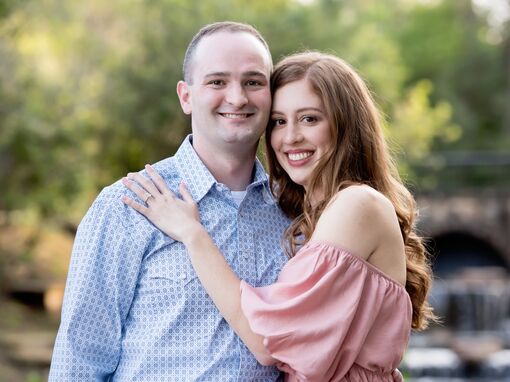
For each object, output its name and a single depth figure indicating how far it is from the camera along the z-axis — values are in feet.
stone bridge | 68.39
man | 9.26
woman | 9.16
